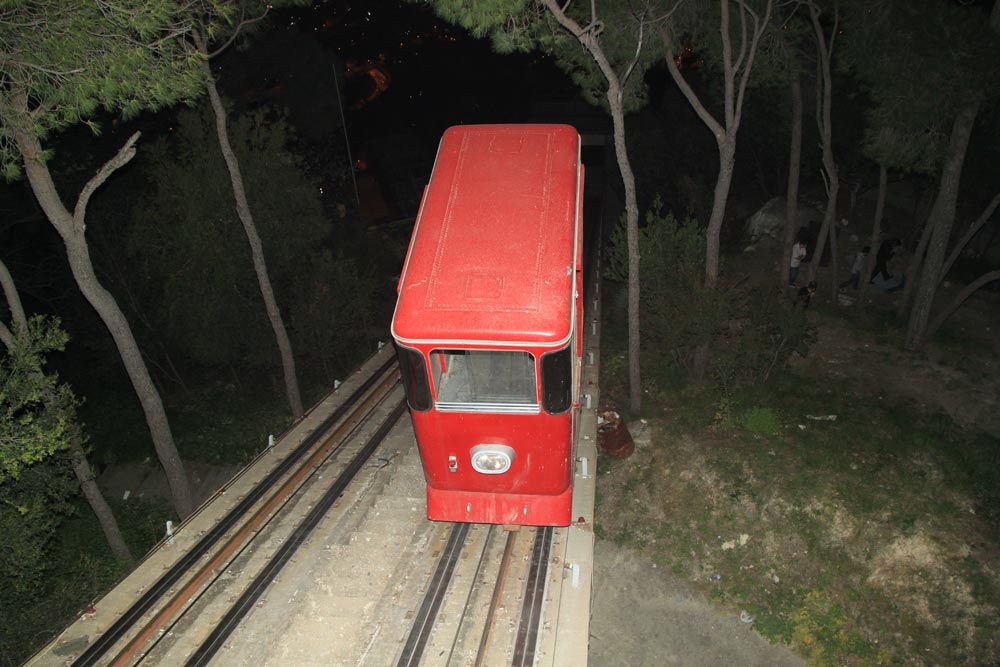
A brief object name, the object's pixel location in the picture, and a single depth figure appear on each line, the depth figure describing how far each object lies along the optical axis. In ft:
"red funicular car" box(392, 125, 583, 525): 20.40
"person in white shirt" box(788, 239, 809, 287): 50.34
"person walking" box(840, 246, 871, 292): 48.19
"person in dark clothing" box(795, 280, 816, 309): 43.14
